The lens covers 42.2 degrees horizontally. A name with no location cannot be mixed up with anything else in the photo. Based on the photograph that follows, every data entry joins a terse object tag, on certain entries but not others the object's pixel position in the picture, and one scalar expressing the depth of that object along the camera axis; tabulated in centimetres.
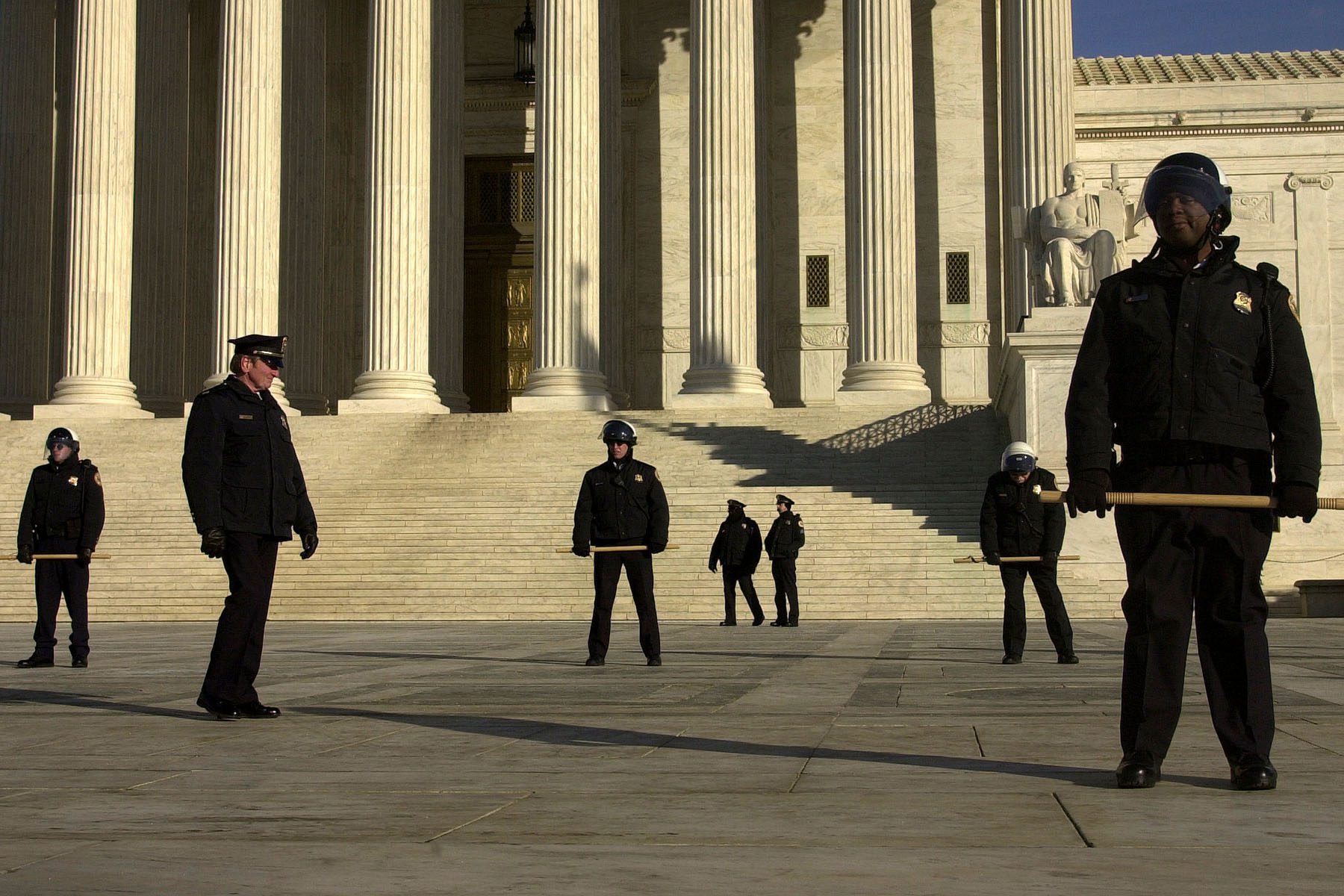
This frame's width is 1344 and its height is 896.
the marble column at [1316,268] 4109
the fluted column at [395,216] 3809
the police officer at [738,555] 2331
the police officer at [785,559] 2308
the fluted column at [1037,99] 3766
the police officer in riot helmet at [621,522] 1418
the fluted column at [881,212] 3759
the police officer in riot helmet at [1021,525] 1459
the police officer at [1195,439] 662
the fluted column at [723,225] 3759
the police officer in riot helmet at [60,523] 1449
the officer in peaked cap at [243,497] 971
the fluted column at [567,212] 3775
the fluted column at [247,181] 3819
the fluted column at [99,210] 3891
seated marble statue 2936
